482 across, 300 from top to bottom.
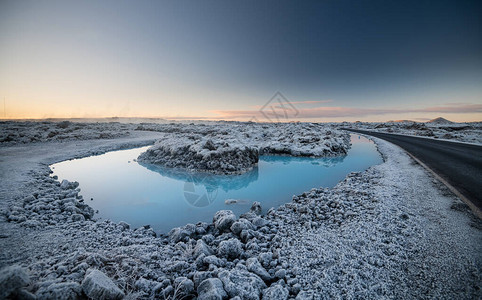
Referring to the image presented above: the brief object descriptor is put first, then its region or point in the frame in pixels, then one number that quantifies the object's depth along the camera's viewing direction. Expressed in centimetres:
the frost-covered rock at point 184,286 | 326
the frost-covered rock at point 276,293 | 318
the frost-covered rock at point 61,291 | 254
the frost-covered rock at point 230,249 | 446
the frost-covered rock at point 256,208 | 739
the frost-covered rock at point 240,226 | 540
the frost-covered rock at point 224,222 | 575
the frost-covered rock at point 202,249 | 434
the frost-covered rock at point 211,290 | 306
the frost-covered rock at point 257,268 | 374
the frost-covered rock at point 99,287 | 271
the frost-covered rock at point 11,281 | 227
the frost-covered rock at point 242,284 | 322
